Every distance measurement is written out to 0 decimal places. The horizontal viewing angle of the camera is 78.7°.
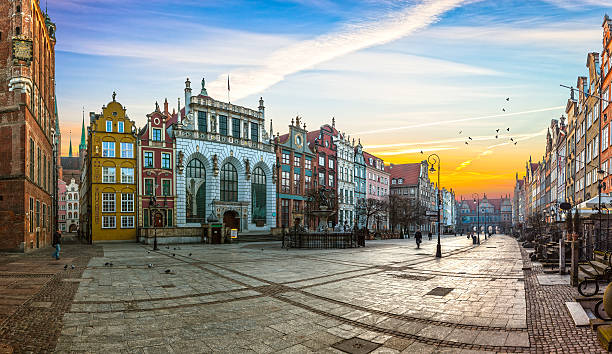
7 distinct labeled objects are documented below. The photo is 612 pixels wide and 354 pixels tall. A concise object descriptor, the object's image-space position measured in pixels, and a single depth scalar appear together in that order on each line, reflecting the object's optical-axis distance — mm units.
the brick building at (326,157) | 65125
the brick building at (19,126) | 24734
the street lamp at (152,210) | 42550
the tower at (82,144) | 124825
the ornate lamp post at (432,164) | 32069
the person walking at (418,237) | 34022
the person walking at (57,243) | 20906
